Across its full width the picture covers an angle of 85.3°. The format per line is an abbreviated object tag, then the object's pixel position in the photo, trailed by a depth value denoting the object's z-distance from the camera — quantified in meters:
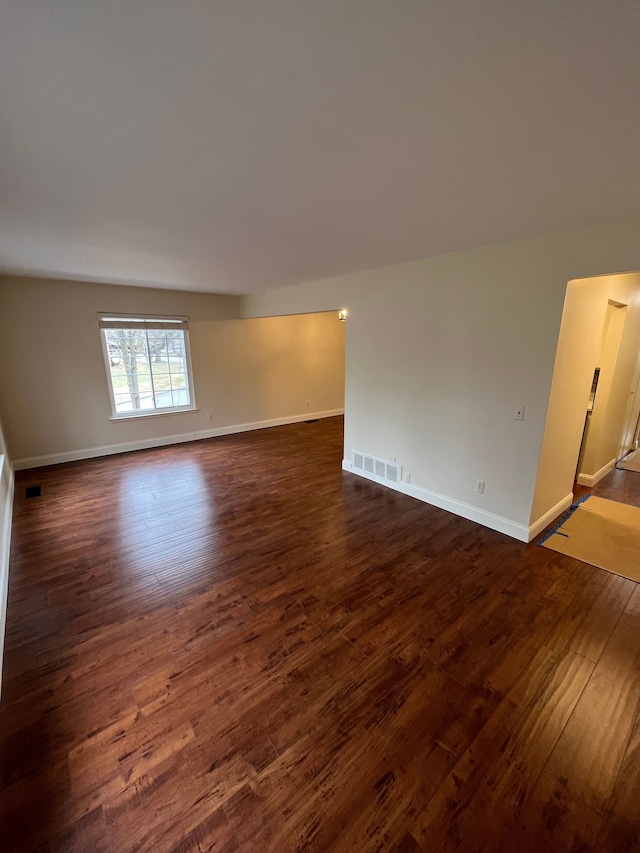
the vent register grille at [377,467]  4.00
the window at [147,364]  5.12
